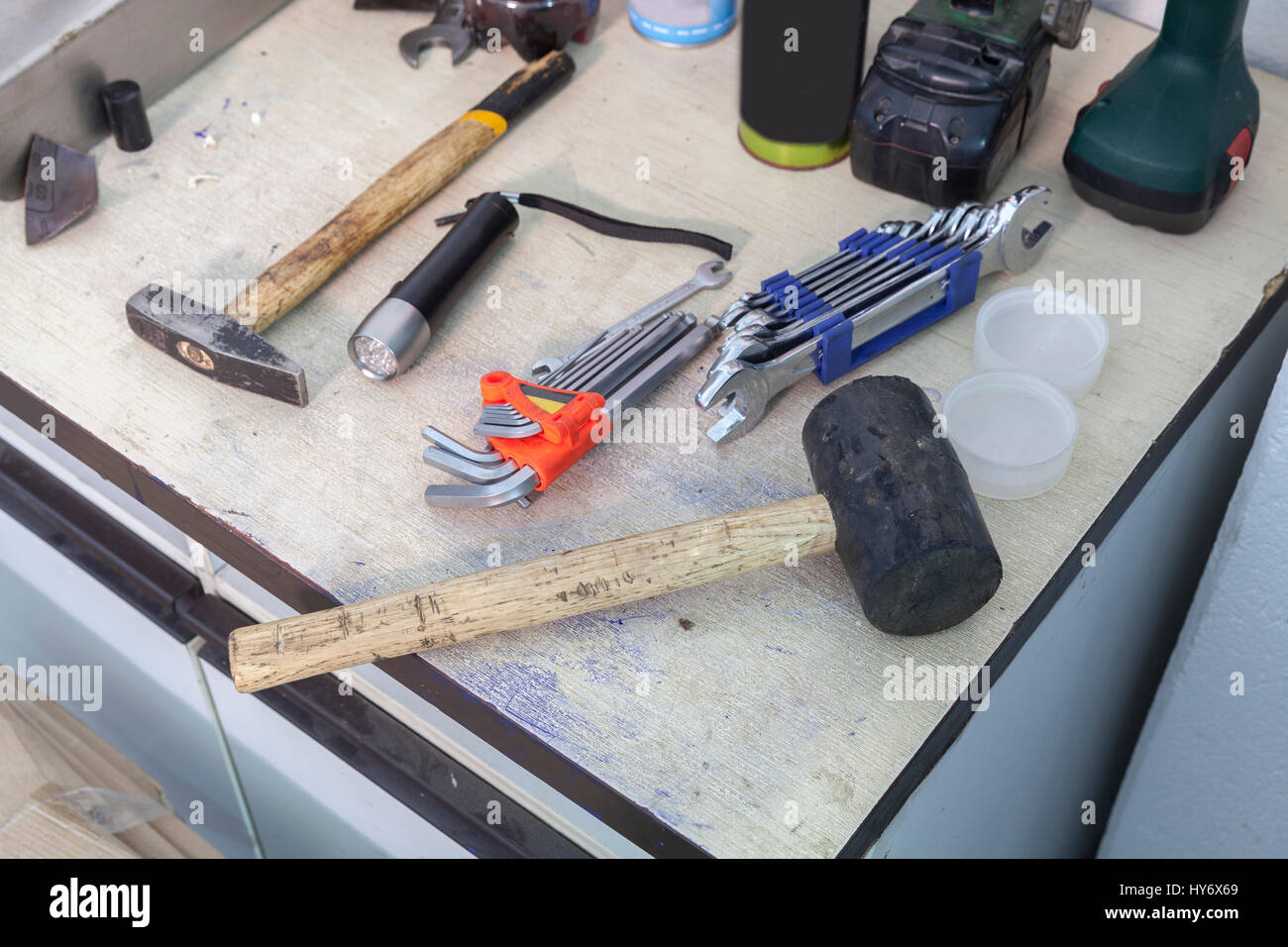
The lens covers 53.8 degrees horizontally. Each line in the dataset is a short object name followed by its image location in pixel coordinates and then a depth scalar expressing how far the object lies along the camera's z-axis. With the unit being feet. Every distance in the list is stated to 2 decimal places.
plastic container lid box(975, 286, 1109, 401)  2.93
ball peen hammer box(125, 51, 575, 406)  2.84
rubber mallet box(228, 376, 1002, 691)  2.37
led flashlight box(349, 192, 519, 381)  2.88
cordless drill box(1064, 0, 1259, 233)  3.04
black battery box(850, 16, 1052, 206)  3.10
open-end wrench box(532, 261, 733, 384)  2.91
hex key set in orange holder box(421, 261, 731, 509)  2.66
